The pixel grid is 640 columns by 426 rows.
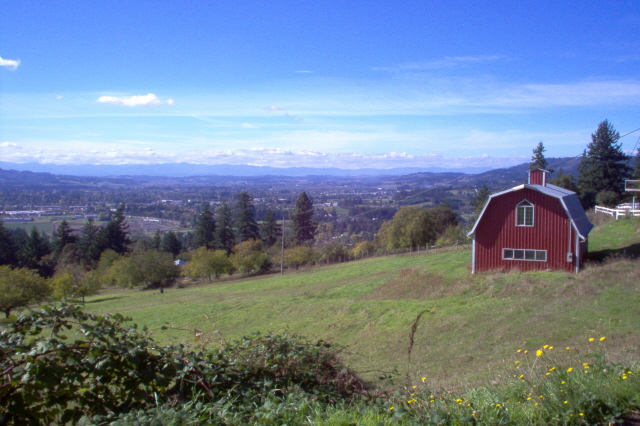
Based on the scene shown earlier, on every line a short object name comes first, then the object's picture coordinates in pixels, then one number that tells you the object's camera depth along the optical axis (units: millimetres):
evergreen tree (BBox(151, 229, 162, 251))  70369
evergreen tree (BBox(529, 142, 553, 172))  55906
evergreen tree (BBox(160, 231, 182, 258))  67750
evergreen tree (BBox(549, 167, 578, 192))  47209
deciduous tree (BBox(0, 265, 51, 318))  32938
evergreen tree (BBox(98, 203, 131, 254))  63241
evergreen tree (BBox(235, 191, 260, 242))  67625
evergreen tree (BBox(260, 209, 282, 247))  69000
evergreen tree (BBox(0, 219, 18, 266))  57500
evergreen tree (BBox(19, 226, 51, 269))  59781
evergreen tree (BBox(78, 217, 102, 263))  63031
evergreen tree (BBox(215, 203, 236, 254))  67375
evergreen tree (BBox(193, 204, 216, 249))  68000
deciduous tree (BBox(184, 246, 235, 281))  48344
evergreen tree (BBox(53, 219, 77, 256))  63781
